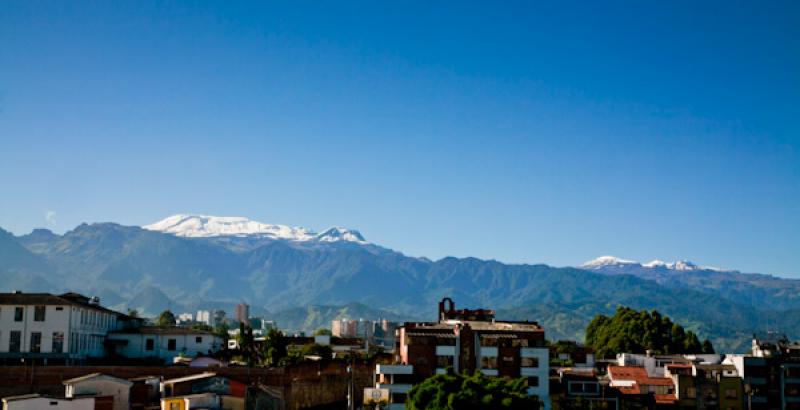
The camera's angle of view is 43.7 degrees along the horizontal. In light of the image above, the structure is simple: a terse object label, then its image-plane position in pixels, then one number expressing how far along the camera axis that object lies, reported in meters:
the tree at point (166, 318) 169.88
